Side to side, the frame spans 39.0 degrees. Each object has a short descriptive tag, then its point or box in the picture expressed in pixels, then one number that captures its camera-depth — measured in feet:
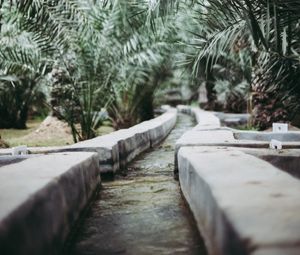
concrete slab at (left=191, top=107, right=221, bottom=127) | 23.02
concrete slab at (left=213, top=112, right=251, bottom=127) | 37.63
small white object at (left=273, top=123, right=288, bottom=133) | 15.85
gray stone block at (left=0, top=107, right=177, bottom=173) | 12.38
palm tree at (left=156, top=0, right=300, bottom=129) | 11.59
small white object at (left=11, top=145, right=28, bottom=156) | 12.20
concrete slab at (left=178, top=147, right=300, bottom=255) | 4.09
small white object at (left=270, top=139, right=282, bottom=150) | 11.59
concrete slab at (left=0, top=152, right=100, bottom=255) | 5.03
